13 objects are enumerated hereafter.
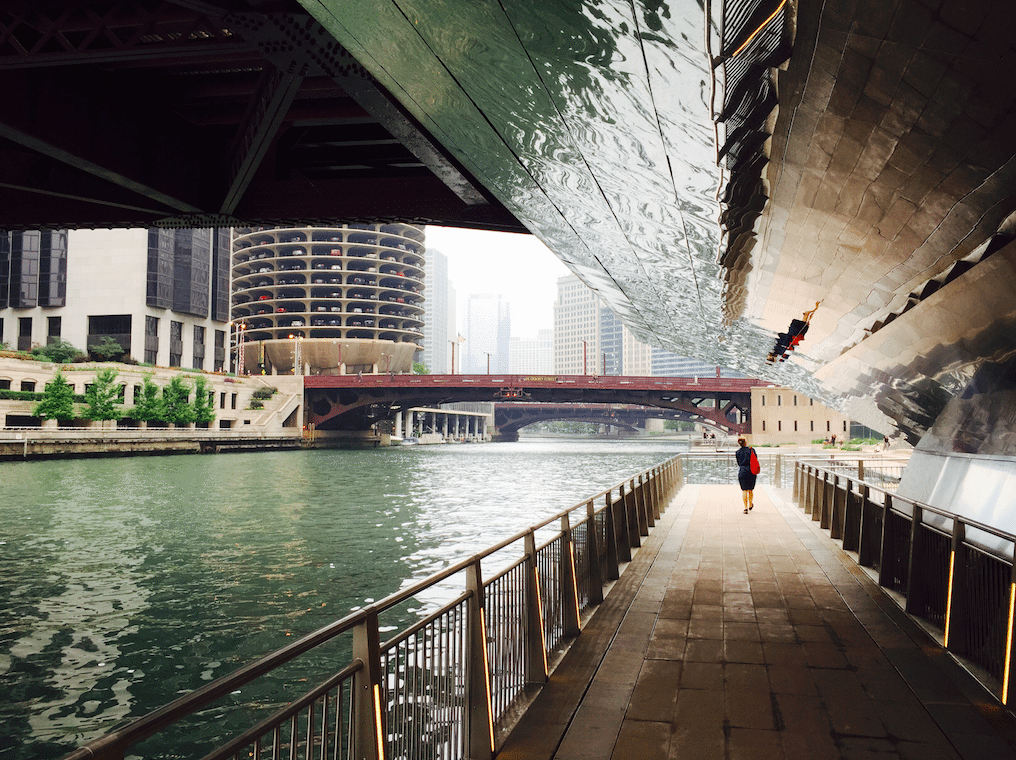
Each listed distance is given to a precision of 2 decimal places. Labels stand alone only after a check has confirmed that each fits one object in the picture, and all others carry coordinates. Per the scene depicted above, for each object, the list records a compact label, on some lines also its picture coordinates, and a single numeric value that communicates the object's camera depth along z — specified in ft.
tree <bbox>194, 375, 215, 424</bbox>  244.22
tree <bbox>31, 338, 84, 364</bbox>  258.57
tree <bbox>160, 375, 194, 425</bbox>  234.17
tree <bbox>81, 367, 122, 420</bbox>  207.10
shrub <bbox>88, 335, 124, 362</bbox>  284.88
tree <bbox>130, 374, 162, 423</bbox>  226.58
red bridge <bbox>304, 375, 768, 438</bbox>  234.17
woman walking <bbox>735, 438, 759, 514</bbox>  58.59
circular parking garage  414.41
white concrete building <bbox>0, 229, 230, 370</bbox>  305.53
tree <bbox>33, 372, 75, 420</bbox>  193.26
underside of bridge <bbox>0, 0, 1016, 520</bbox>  14.17
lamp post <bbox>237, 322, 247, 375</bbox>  342.72
